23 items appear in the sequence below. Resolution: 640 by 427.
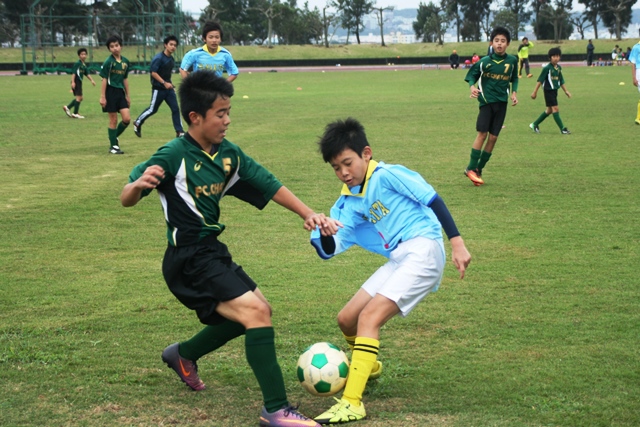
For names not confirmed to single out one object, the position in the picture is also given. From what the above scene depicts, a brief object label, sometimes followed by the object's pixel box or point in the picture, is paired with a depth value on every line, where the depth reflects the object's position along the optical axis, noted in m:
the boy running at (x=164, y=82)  14.95
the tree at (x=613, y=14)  85.56
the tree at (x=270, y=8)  82.80
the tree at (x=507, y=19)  91.47
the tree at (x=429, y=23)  92.31
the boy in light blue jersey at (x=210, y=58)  13.53
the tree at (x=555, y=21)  83.78
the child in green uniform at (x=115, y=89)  14.47
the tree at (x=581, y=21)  92.32
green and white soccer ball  4.09
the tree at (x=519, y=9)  100.91
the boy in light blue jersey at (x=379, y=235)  4.09
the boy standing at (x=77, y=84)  21.41
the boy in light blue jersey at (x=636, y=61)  16.48
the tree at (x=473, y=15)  98.88
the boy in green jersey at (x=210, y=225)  3.89
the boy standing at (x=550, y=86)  16.72
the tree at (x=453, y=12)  95.69
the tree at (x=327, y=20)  83.88
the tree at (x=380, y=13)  85.94
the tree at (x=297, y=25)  91.62
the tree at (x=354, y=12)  97.88
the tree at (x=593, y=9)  94.00
